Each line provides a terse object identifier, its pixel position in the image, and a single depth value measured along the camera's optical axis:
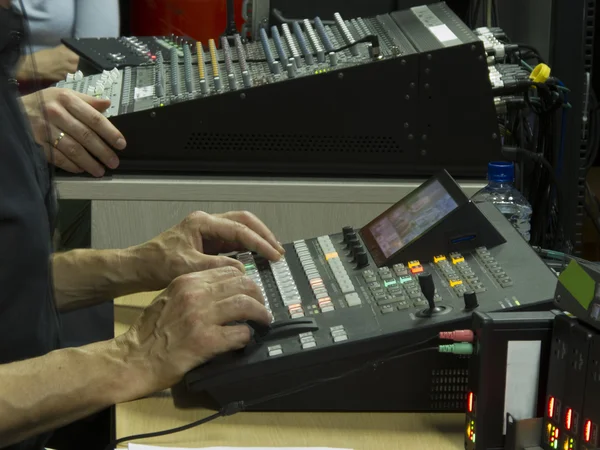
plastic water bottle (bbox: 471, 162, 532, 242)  2.48
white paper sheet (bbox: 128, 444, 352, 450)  2.06
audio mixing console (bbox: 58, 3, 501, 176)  2.51
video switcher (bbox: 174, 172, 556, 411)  2.09
